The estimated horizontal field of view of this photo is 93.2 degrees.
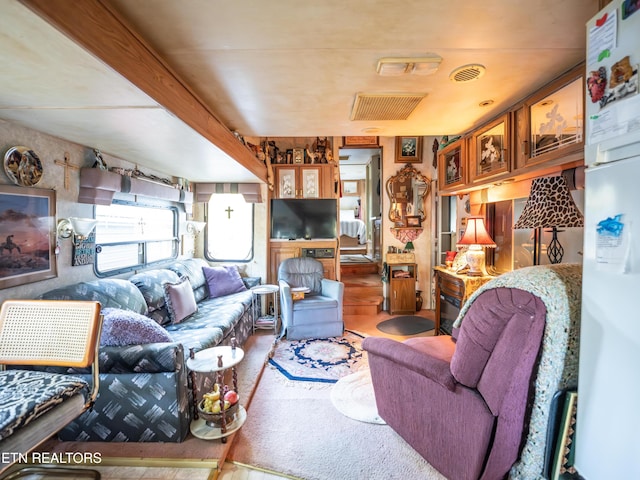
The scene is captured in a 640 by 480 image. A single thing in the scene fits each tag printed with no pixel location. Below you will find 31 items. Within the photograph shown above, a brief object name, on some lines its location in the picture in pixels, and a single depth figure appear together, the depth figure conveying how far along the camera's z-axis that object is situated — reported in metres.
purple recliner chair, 1.29
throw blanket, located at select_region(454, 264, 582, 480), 1.25
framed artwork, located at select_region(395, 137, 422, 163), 4.98
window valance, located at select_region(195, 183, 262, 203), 4.21
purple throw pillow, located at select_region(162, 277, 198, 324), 2.89
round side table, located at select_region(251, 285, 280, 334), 3.78
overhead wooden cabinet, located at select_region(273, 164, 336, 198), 4.62
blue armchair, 3.69
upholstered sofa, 1.78
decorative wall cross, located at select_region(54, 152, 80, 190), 2.24
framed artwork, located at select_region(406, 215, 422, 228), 5.03
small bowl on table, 1.86
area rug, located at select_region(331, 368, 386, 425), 2.19
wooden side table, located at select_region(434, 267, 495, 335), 2.91
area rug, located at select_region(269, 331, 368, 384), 2.83
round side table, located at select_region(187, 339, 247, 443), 1.84
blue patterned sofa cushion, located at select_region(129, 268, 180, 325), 2.74
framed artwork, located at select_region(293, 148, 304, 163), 4.66
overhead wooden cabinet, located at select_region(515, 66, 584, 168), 1.61
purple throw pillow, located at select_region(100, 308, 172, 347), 1.81
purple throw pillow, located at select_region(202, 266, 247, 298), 3.90
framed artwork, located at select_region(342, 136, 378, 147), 5.14
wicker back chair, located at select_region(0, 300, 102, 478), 1.40
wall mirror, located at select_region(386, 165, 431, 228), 5.02
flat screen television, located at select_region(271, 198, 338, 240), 4.66
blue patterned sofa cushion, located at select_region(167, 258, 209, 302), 3.55
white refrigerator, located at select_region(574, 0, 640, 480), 0.89
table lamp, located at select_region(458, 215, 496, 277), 2.93
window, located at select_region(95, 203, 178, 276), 2.73
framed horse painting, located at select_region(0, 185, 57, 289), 1.81
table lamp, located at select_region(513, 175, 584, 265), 1.85
